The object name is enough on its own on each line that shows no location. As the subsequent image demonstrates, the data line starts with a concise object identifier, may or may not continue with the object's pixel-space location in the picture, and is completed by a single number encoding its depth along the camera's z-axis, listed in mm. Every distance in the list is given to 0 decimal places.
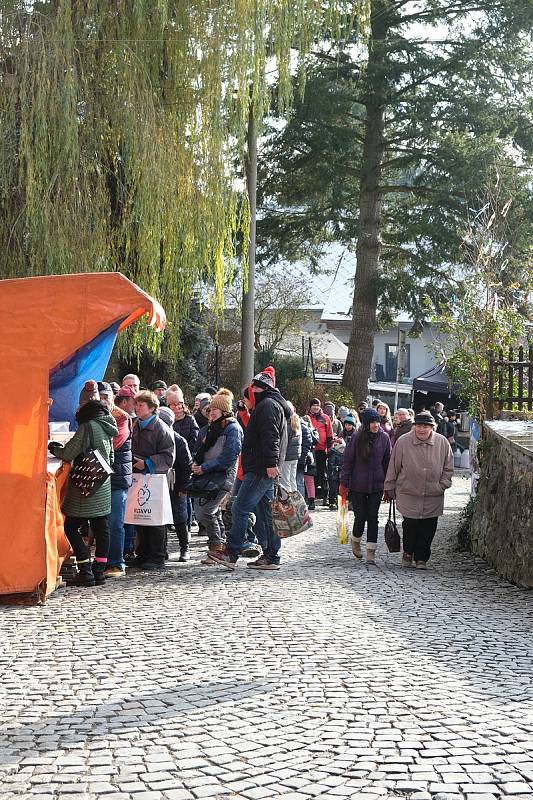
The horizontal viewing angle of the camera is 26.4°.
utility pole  17781
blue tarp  11781
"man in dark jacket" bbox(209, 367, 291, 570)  10586
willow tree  13383
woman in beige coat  11562
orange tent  8984
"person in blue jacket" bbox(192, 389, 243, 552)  11297
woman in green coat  9695
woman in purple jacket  12023
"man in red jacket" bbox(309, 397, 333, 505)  19609
